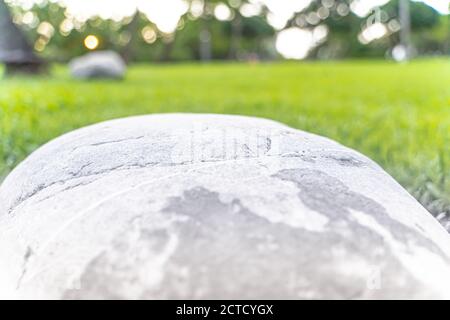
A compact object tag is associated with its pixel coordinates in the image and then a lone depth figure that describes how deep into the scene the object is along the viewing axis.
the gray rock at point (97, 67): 5.37
